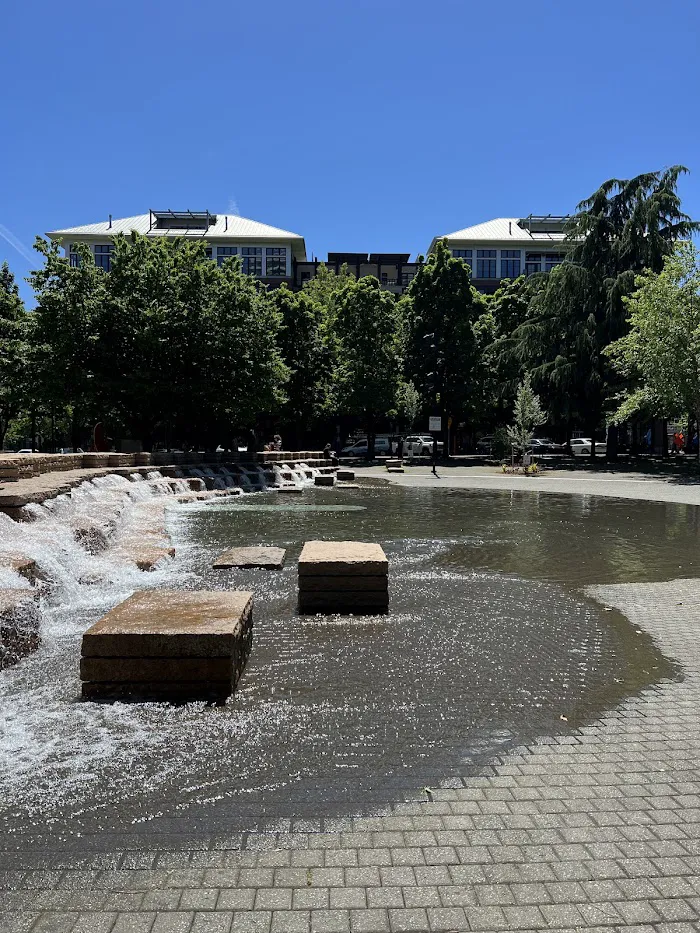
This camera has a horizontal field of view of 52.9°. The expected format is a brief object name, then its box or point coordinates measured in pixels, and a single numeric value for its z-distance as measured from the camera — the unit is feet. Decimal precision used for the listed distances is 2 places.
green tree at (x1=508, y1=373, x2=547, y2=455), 120.26
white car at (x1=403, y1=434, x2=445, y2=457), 178.50
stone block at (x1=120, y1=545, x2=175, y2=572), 27.55
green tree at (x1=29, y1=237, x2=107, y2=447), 87.86
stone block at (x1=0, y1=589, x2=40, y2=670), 16.65
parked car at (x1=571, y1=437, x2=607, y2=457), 189.87
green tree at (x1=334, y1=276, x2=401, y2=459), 161.99
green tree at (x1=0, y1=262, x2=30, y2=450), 94.48
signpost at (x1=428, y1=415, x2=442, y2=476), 114.62
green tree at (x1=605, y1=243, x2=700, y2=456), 100.01
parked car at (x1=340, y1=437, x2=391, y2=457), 185.98
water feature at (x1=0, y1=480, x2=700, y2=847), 10.61
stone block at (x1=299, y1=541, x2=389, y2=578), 21.95
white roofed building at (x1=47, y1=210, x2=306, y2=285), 297.33
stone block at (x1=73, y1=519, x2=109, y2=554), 29.68
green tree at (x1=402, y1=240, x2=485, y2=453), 162.09
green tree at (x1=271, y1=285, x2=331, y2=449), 148.05
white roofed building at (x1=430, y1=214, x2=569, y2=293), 314.76
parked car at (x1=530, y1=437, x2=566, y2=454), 191.89
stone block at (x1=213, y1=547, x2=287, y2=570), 28.60
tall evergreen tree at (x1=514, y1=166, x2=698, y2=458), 132.77
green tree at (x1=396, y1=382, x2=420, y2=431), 172.55
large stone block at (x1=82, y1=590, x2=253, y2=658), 14.32
